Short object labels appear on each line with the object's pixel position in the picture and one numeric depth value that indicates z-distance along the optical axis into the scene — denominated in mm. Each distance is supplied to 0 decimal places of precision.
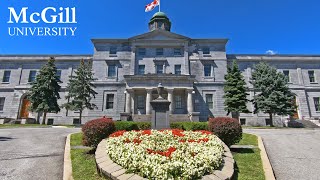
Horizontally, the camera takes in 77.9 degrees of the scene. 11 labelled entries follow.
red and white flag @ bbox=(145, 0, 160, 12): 31578
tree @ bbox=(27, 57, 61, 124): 26172
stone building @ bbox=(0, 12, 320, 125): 30078
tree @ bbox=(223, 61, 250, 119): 25484
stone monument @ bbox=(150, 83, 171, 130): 13023
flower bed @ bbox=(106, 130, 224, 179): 4844
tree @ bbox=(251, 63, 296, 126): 24953
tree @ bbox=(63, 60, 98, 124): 25844
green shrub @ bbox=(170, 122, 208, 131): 13047
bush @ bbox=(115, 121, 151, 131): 12719
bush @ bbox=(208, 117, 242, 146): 9289
